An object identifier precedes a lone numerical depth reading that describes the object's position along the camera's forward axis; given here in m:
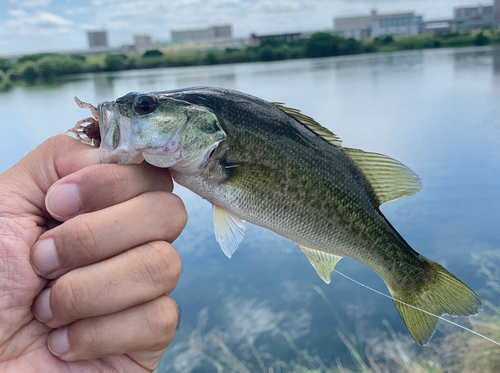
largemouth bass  0.16
